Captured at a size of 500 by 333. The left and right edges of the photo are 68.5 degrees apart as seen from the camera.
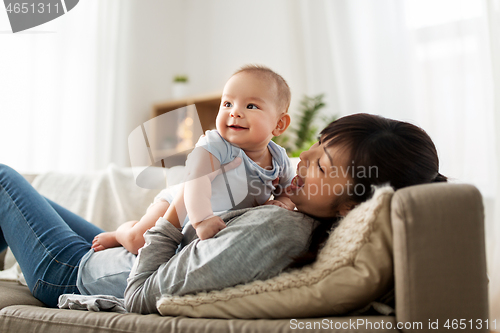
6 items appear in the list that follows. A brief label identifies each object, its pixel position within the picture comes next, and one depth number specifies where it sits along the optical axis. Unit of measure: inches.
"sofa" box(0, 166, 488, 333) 24.5
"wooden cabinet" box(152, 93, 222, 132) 124.9
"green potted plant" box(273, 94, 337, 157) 110.9
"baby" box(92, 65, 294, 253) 32.9
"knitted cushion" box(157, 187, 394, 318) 26.9
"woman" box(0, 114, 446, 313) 29.3
